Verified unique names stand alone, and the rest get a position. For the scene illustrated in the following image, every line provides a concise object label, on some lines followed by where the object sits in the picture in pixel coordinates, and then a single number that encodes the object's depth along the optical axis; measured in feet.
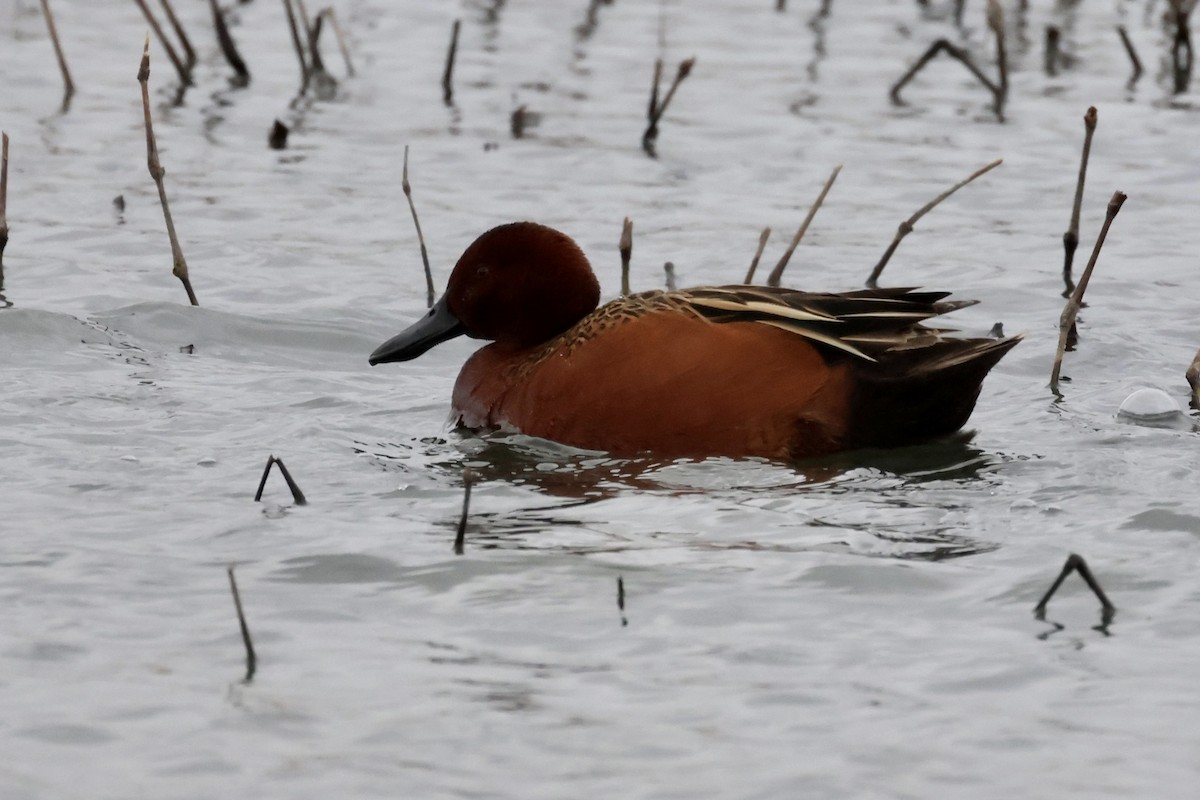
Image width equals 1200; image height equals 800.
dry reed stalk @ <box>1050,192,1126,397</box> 42.80
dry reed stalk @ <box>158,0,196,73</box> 83.22
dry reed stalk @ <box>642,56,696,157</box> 75.31
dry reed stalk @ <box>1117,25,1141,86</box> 88.12
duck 41.19
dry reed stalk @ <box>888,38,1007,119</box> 81.97
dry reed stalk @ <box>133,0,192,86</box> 80.43
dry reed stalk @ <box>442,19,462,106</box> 84.76
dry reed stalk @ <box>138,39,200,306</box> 47.24
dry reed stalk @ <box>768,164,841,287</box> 53.01
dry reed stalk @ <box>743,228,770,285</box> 53.15
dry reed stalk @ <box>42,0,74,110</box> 78.95
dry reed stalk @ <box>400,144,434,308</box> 56.19
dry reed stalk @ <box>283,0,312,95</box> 83.82
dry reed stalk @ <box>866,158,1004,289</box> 53.01
